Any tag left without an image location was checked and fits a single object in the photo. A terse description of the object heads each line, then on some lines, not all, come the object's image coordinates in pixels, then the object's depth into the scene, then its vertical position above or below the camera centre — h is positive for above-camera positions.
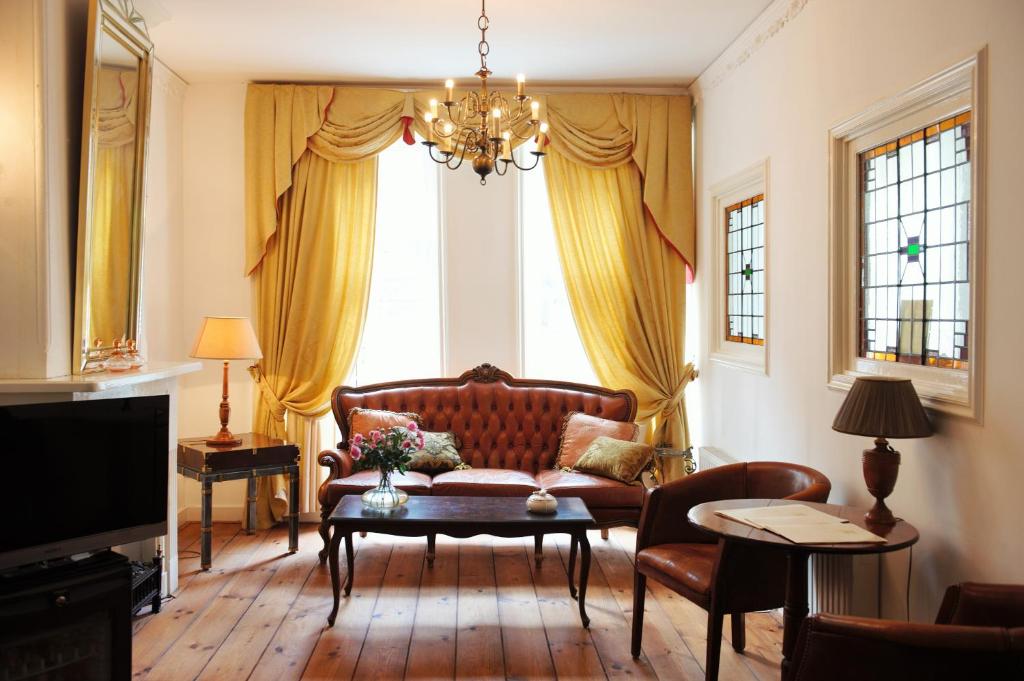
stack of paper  2.74 -0.64
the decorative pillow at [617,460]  5.00 -0.74
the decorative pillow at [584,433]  5.39 -0.62
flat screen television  2.91 -0.53
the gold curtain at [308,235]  5.79 +0.70
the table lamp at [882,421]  2.88 -0.28
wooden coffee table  3.94 -0.89
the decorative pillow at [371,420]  5.37 -0.55
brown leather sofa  5.63 -0.49
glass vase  4.08 -0.79
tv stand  2.77 -0.98
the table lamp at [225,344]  5.01 -0.06
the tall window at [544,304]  6.13 +0.24
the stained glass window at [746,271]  4.91 +0.42
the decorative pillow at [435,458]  5.34 -0.78
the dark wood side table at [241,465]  4.82 -0.77
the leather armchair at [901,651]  1.92 -0.73
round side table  2.69 -0.66
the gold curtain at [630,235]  5.93 +0.74
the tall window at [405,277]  6.07 +0.43
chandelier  3.81 +0.98
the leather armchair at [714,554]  3.16 -0.90
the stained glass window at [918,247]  2.96 +0.36
